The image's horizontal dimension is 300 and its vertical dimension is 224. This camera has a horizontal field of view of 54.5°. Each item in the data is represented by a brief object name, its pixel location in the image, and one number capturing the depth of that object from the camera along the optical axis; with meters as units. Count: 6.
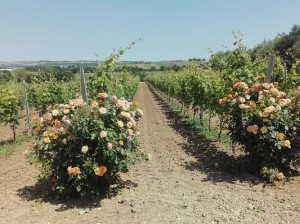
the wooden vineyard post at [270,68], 5.85
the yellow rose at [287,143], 4.57
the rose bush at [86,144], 4.15
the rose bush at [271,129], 4.75
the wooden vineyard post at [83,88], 5.62
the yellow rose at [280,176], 4.61
